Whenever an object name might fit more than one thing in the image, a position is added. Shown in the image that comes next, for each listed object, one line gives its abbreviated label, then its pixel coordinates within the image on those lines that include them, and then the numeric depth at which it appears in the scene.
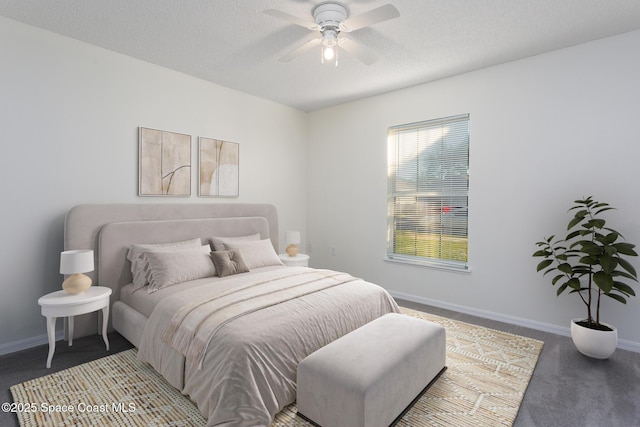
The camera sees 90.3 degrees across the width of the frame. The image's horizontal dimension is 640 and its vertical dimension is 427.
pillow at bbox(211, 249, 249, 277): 3.13
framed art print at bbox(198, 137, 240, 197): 3.92
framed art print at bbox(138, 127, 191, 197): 3.41
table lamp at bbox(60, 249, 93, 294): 2.48
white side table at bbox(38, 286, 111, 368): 2.39
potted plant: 2.50
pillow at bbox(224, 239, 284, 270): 3.50
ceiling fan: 2.14
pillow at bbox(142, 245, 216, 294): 2.81
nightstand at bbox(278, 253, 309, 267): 4.22
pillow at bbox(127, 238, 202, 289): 2.93
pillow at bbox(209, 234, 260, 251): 3.58
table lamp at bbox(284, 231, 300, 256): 4.40
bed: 1.80
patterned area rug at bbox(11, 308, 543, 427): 1.88
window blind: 3.80
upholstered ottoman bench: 1.65
